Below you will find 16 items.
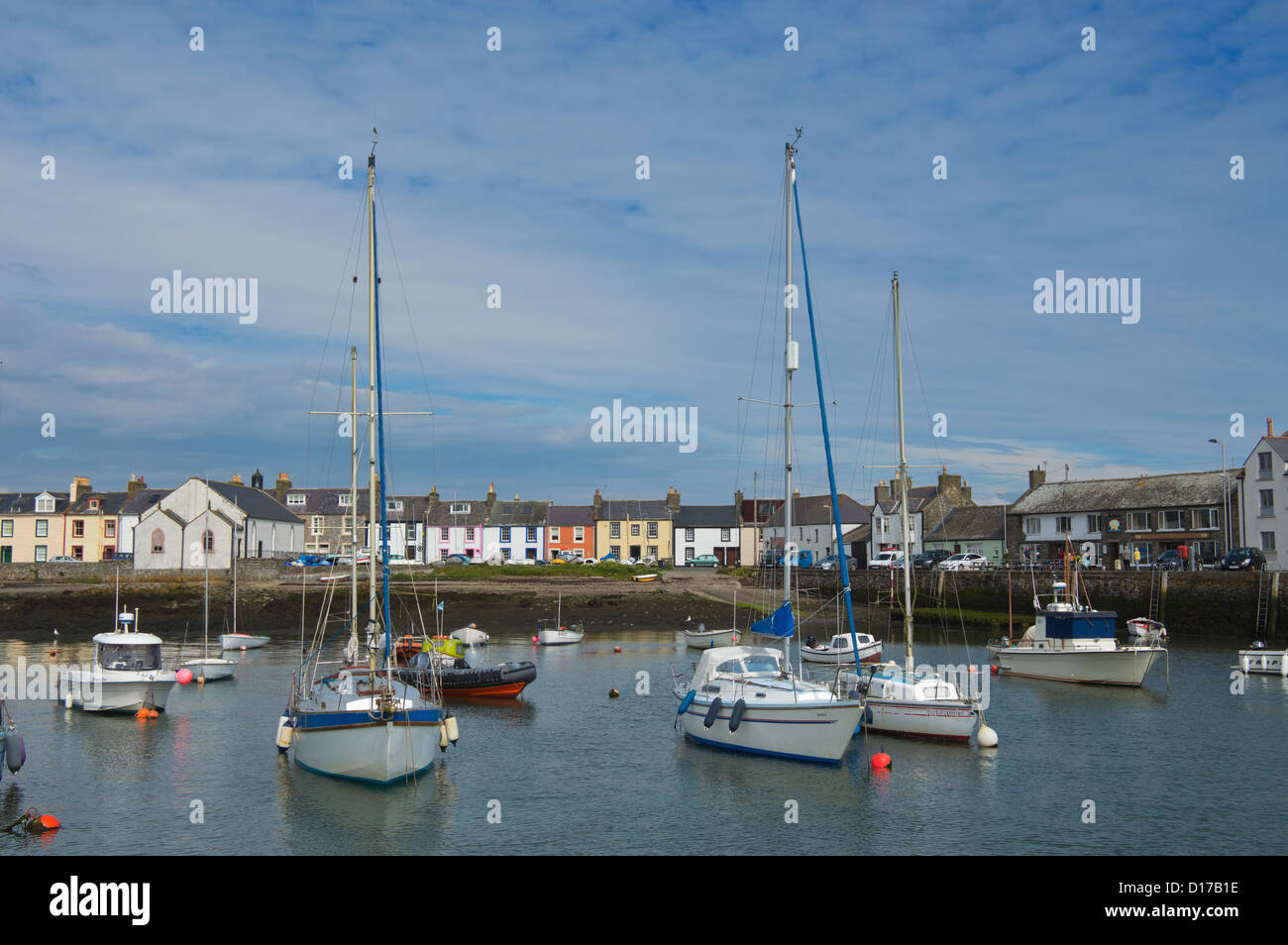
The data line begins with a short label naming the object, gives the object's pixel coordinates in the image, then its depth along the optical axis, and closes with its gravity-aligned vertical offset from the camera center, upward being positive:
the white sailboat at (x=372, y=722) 24.48 -4.96
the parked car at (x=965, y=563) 75.49 -3.82
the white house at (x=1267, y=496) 64.75 +0.75
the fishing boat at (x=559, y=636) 58.66 -6.84
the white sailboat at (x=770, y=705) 27.06 -5.23
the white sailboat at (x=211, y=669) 44.06 -6.34
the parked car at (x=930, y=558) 81.44 -3.77
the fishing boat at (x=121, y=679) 35.19 -5.38
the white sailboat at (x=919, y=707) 30.45 -5.91
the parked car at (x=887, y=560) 86.05 -4.24
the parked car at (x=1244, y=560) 62.62 -3.22
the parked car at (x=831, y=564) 85.50 -4.28
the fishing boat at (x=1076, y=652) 41.78 -6.01
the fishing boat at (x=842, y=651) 46.81 -6.42
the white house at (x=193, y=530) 81.31 -0.44
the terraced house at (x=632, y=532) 105.62 -1.54
